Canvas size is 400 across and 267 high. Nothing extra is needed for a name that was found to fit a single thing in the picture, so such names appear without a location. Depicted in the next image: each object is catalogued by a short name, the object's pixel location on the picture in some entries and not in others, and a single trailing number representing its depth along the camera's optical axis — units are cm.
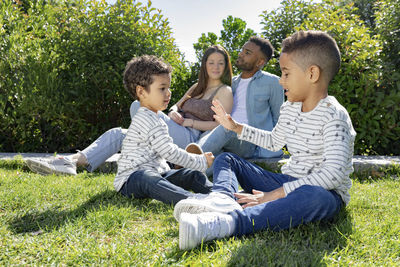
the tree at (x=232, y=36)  680
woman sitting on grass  409
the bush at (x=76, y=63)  547
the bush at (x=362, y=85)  485
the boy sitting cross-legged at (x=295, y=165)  213
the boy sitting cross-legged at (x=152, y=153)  292
